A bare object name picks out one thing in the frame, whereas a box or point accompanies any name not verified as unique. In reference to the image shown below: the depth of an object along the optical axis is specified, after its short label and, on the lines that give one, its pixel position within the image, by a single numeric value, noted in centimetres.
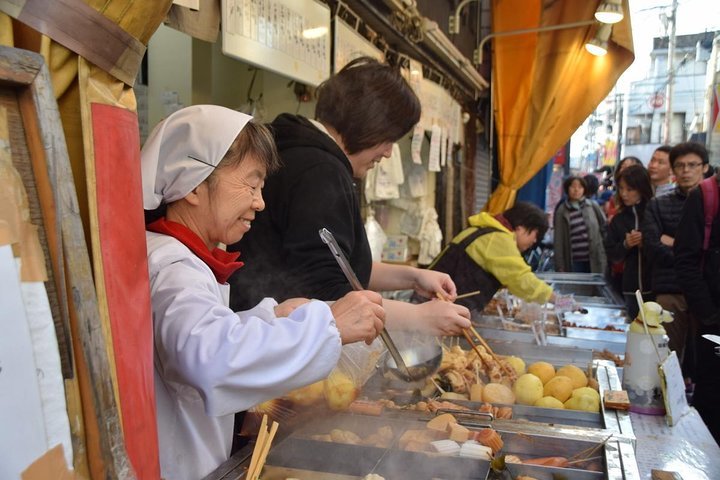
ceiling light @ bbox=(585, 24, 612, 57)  703
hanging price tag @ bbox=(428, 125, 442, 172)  656
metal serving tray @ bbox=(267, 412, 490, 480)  185
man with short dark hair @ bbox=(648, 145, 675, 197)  632
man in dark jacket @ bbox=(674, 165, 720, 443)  414
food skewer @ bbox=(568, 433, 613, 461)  194
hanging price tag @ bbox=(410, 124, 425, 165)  601
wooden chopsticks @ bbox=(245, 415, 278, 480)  154
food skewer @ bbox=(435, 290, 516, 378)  280
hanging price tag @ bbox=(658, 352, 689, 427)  233
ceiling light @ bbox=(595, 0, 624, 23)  617
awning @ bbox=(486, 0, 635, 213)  761
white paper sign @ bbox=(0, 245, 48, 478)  77
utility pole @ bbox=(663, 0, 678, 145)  1093
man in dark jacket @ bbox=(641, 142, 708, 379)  499
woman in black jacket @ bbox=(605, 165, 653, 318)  602
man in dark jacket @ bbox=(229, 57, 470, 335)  223
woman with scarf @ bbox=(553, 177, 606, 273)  867
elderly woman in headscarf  129
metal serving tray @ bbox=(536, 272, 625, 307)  578
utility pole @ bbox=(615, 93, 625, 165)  1850
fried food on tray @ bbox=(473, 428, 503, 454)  197
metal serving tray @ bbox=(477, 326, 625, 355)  372
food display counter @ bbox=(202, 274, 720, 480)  183
